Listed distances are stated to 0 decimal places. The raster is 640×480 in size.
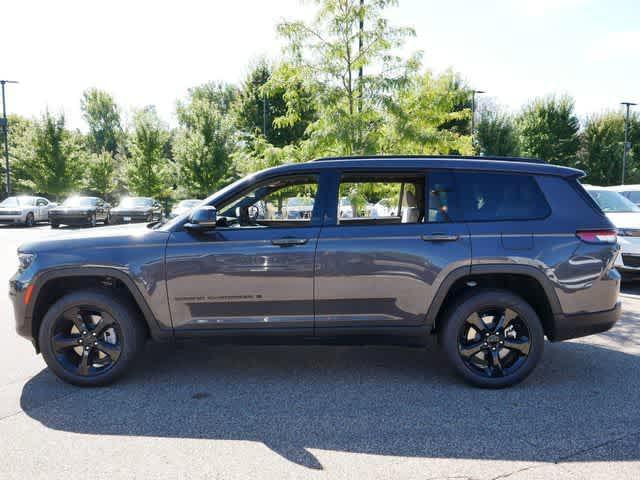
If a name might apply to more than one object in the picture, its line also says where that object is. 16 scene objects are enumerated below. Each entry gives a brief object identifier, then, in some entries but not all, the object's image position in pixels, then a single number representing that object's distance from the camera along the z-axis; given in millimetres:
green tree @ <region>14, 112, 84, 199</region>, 32500
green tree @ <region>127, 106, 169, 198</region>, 32250
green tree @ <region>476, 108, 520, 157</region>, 34344
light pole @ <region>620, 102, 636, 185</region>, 36406
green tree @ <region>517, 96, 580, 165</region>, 36781
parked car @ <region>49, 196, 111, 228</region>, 24375
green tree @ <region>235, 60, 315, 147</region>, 25302
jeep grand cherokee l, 4027
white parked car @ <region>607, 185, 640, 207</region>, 11484
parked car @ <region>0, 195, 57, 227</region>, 25047
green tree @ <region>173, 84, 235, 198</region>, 28969
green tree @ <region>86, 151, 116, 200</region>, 36969
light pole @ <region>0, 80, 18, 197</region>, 31494
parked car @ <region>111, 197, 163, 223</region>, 24578
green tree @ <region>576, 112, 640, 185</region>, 38656
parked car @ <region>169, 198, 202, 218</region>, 24988
